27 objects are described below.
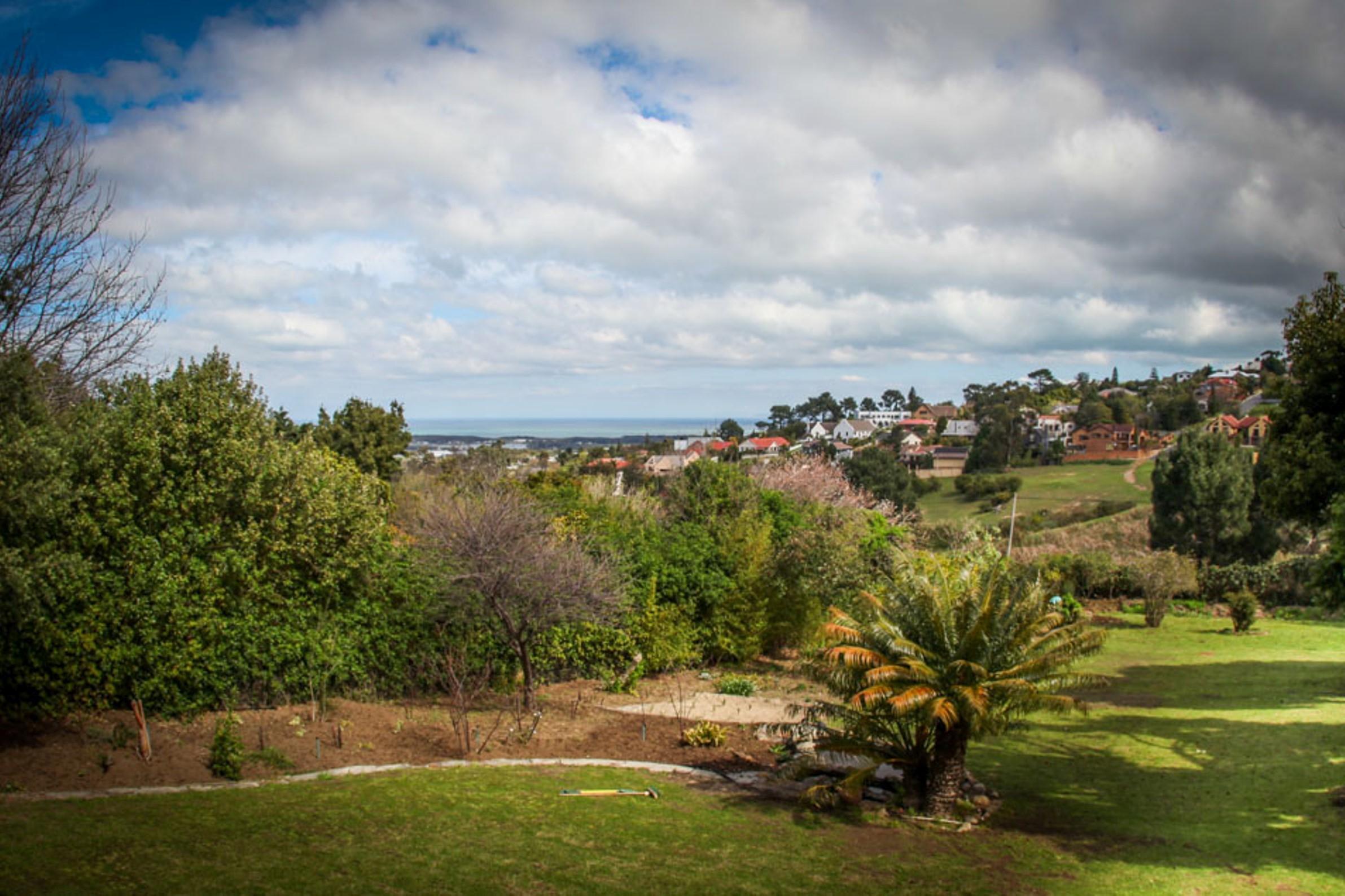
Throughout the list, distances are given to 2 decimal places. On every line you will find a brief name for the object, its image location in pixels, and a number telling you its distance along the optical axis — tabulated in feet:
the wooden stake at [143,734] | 33.78
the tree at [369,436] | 124.67
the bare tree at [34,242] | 38.88
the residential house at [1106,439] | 282.36
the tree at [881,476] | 183.21
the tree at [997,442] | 263.90
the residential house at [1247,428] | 191.42
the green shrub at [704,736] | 42.19
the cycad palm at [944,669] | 31.94
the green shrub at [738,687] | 55.93
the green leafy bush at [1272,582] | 102.17
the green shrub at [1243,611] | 82.41
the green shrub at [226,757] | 33.06
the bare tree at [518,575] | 44.27
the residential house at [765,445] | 296.03
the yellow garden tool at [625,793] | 32.55
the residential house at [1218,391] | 337.31
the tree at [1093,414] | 327.47
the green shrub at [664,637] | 59.62
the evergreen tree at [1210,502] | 122.01
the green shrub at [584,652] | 54.66
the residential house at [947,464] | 264.31
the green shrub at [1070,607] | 85.97
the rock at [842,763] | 35.81
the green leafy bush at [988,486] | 211.82
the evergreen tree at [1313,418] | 42.60
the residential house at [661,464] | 188.44
